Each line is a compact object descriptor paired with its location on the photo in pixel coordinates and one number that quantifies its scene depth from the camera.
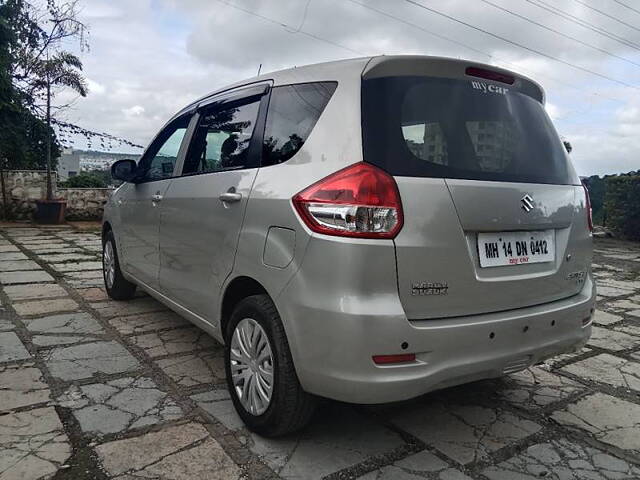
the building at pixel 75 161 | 12.22
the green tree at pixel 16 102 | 10.23
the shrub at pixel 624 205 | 10.71
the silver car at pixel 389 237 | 1.96
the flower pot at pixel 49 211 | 10.95
